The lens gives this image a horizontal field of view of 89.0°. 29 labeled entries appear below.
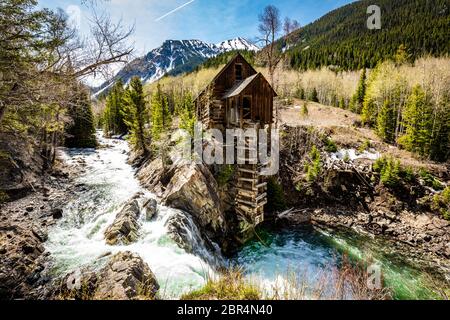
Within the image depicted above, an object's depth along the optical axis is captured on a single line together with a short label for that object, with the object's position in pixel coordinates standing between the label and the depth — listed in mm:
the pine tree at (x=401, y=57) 48031
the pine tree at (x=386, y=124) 31078
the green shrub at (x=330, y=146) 25906
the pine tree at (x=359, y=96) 45625
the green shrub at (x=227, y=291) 4754
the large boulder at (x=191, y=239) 12570
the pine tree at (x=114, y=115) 51875
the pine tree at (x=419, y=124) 25700
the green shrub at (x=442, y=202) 19562
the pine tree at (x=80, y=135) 34438
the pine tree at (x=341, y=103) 54181
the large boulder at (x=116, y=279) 6484
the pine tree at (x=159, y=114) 25095
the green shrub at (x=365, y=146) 25984
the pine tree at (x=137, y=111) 26234
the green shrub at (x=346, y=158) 24428
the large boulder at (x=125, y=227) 11680
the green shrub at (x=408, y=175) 21906
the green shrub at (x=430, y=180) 21188
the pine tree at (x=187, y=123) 18391
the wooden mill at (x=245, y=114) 17734
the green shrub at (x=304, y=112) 35156
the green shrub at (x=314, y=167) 23589
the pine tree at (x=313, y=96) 56344
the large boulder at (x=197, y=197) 15305
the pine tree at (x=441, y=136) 25109
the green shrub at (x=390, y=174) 21859
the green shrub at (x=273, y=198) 21312
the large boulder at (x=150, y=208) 13904
